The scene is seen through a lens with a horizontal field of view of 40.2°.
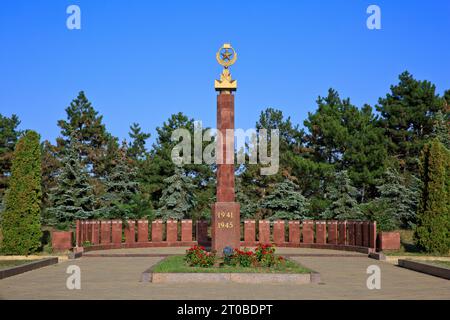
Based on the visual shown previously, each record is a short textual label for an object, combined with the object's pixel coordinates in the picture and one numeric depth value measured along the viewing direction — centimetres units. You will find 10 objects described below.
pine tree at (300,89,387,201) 4334
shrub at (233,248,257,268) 1542
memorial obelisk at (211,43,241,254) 2048
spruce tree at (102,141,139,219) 3725
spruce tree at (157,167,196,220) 3744
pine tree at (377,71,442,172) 4844
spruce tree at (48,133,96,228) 3228
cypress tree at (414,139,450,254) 2203
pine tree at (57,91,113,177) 5424
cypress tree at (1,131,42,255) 2172
